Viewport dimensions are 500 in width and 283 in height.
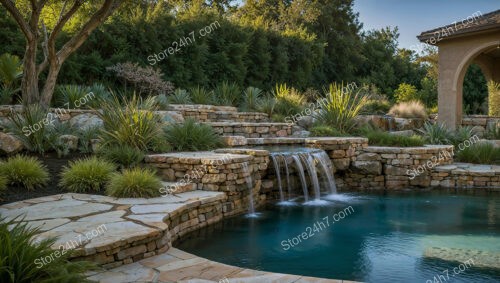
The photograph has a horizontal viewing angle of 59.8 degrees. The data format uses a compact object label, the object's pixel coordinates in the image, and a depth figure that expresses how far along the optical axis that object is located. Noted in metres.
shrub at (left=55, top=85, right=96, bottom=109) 9.11
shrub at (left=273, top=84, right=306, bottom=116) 12.11
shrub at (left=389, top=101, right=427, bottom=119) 12.99
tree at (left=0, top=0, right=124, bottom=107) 7.98
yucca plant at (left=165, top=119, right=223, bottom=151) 7.89
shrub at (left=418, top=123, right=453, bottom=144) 10.91
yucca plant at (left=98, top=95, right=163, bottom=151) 7.10
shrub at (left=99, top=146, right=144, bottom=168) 6.77
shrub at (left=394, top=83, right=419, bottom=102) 16.79
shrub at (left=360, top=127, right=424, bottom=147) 9.60
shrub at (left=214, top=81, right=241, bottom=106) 12.81
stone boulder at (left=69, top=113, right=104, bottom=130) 7.99
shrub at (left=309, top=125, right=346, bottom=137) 10.07
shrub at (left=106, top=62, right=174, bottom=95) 11.34
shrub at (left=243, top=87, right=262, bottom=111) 12.43
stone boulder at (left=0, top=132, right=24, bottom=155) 6.61
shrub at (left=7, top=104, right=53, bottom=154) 7.11
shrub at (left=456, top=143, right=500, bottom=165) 9.79
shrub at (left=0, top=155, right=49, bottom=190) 5.80
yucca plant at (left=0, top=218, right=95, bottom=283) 2.57
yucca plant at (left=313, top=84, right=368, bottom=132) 10.77
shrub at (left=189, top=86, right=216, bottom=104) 12.07
